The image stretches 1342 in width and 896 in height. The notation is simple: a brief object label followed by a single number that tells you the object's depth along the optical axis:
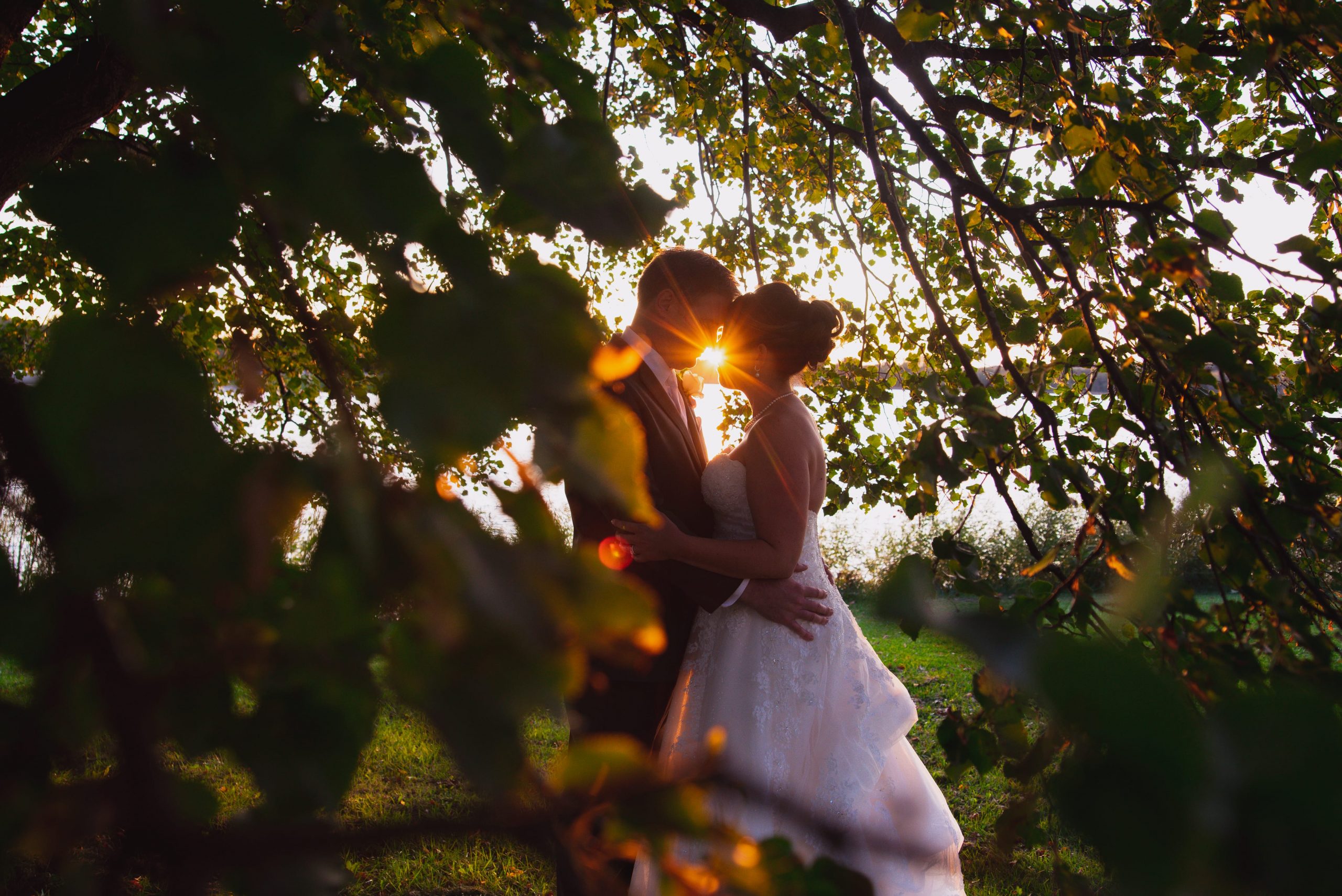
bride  2.49
